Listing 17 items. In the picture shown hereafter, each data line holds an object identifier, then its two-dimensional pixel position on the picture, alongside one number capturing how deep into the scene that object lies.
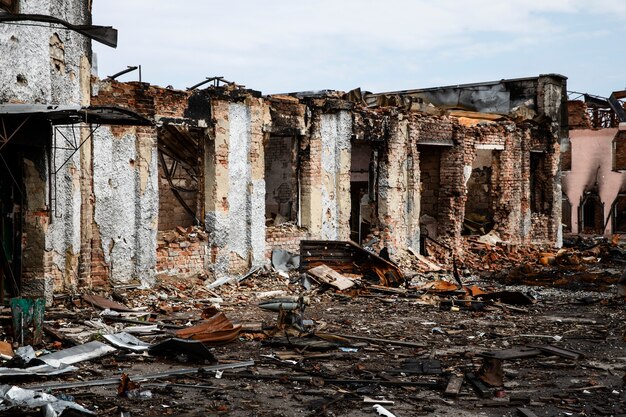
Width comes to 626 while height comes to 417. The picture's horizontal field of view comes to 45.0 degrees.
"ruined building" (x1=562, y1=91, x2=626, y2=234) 34.03
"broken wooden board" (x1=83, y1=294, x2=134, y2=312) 12.02
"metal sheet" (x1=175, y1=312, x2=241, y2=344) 9.59
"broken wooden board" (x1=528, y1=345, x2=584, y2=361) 8.97
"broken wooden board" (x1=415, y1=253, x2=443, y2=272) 18.73
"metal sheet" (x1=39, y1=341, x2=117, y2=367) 8.15
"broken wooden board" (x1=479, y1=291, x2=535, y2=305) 13.48
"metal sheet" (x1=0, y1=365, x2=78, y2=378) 7.51
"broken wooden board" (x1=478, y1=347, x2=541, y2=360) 8.90
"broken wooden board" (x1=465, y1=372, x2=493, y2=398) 7.29
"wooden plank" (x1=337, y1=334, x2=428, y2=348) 9.71
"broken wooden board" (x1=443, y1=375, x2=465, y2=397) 7.31
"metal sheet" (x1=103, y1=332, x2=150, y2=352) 9.05
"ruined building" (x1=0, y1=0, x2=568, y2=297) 11.93
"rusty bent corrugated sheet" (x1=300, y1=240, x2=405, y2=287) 15.55
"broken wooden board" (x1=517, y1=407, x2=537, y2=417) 6.62
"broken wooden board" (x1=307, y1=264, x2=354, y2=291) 14.90
